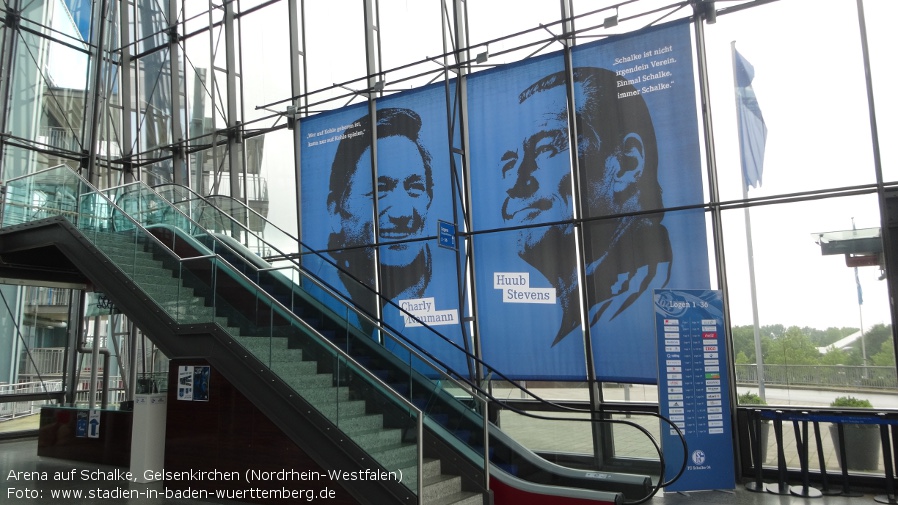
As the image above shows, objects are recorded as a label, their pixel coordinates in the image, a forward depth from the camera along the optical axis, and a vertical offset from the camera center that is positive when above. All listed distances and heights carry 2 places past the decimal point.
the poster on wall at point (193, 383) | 7.73 -0.71
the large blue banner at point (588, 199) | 8.63 +1.43
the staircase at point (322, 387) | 6.22 -0.71
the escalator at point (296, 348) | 6.39 -0.34
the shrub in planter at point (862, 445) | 7.49 -1.74
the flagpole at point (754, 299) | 8.20 -0.05
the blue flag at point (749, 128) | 8.31 +2.08
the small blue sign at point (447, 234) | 9.60 +1.08
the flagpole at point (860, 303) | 7.71 -0.15
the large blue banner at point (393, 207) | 10.49 +1.79
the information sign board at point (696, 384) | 7.46 -0.98
